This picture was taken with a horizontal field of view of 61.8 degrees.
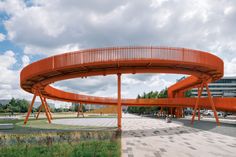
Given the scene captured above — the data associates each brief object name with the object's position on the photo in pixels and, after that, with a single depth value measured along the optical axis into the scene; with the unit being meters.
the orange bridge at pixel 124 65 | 16.42
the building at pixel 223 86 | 113.59
